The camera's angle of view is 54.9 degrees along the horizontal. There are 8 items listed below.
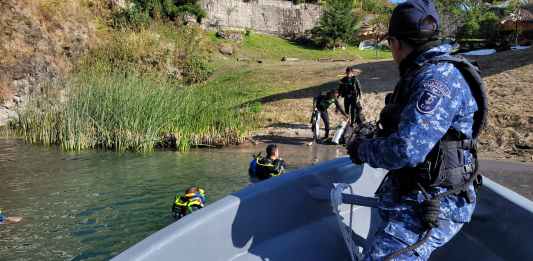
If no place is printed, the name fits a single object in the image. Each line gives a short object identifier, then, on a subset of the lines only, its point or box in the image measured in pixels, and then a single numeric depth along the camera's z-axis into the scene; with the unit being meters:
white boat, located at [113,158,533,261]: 2.58
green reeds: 12.33
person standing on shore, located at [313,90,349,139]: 12.80
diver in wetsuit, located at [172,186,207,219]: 6.05
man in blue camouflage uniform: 2.04
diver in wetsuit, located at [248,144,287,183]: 7.41
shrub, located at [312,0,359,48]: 36.12
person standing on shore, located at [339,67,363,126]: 12.22
